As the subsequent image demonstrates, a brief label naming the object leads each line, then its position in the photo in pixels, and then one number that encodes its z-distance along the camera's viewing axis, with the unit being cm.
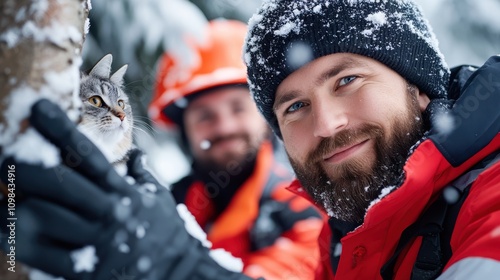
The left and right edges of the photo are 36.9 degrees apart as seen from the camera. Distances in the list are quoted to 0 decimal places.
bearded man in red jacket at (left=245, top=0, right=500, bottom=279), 72
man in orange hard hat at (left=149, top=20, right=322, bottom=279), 137
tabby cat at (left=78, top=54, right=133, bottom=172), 77
